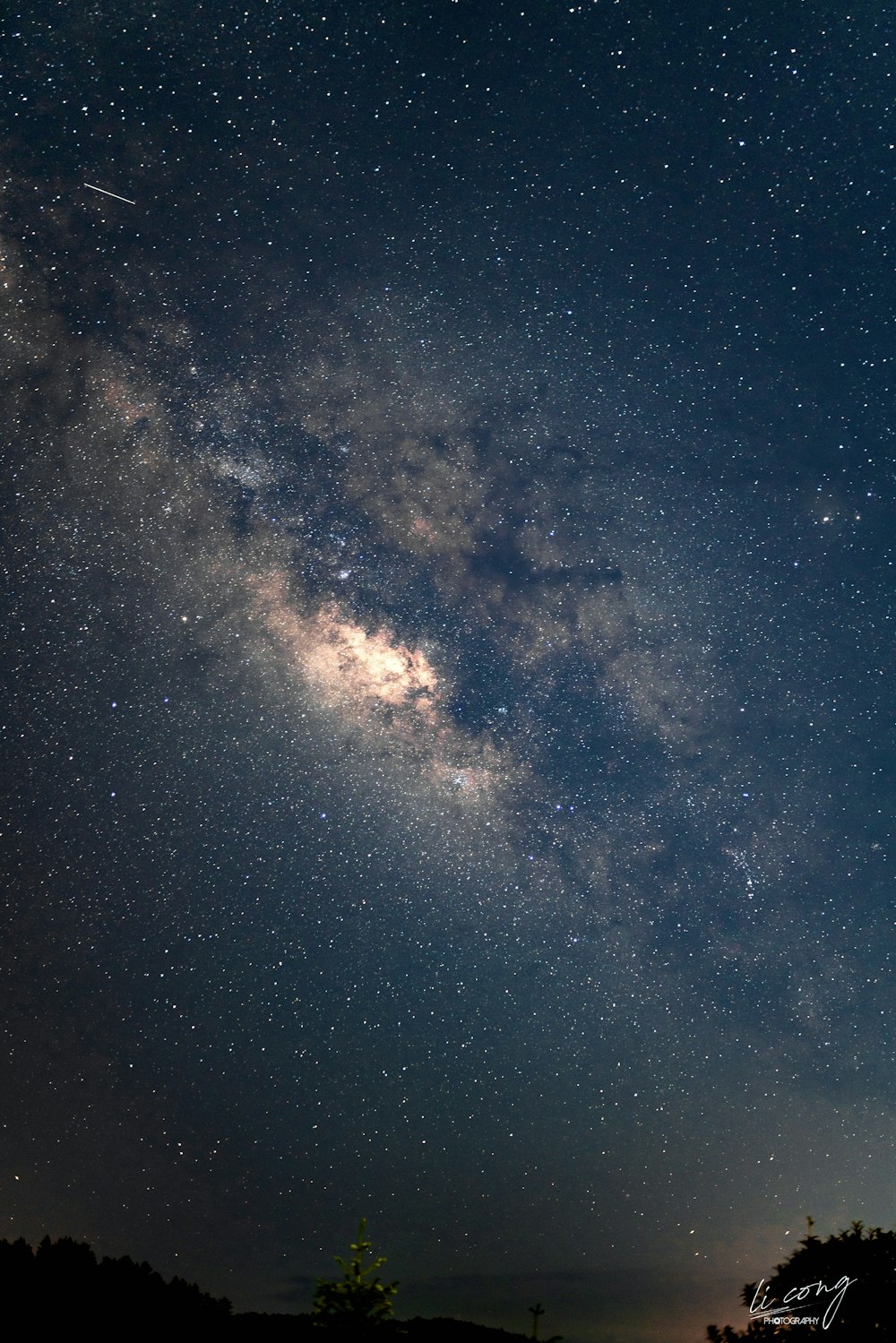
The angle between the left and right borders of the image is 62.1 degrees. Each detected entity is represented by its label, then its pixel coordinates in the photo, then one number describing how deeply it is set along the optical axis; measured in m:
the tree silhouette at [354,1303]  14.31
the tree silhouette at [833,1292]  23.17
